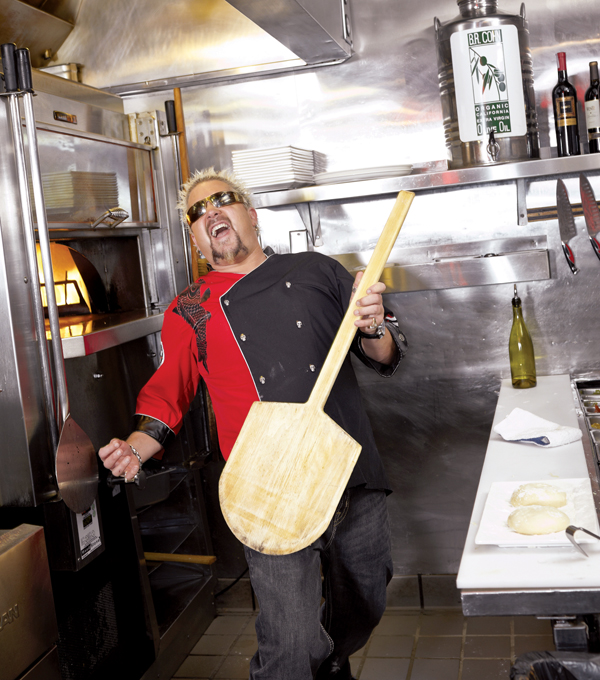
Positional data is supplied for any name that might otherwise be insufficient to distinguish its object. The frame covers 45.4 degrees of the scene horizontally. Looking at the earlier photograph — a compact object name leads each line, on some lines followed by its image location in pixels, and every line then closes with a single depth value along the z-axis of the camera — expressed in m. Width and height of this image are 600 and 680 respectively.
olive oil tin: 2.52
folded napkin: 2.01
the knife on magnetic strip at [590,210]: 2.76
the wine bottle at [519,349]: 2.81
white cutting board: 1.28
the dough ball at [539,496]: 1.54
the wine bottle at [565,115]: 2.64
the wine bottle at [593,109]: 2.60
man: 2.10
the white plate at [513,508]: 1.39
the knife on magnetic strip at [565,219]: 2.80
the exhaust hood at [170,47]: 2.99
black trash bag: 1.34
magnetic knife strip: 2.83
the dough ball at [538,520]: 1.41
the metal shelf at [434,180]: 2.56
